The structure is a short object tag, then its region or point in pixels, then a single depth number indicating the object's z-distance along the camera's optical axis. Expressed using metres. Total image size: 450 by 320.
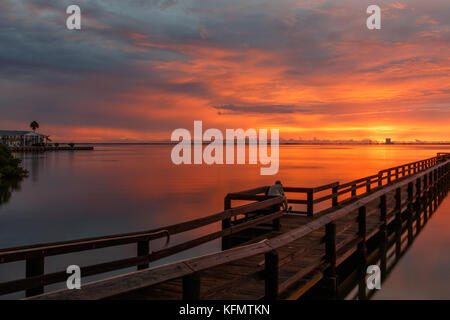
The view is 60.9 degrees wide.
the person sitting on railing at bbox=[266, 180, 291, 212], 12.48
